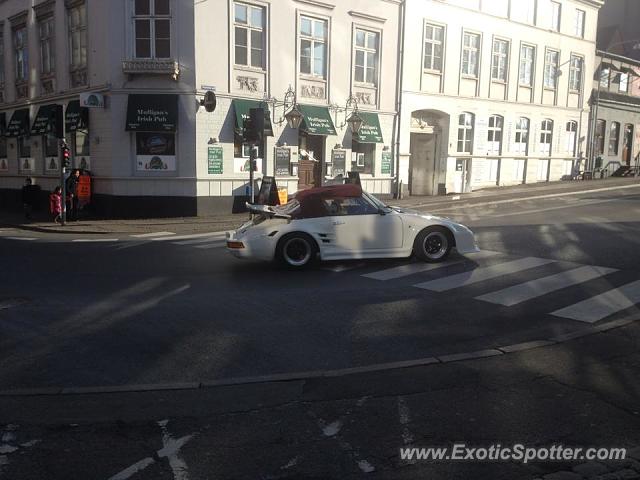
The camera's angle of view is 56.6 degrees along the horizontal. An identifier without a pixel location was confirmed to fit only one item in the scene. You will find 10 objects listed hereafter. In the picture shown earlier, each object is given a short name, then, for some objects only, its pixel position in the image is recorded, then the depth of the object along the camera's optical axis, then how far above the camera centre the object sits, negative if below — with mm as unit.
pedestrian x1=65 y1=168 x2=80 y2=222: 20094 -1421
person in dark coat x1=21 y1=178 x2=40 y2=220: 20250 -1559
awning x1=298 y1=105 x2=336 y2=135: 22438 +1315
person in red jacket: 18859 -1733
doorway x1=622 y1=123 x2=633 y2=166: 39625 +1152
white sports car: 10367 -1336
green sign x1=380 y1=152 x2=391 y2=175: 25594 -272
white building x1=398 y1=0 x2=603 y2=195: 26828 +3392
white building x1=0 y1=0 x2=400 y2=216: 19859 +2356
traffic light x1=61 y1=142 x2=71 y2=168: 17844 -154
